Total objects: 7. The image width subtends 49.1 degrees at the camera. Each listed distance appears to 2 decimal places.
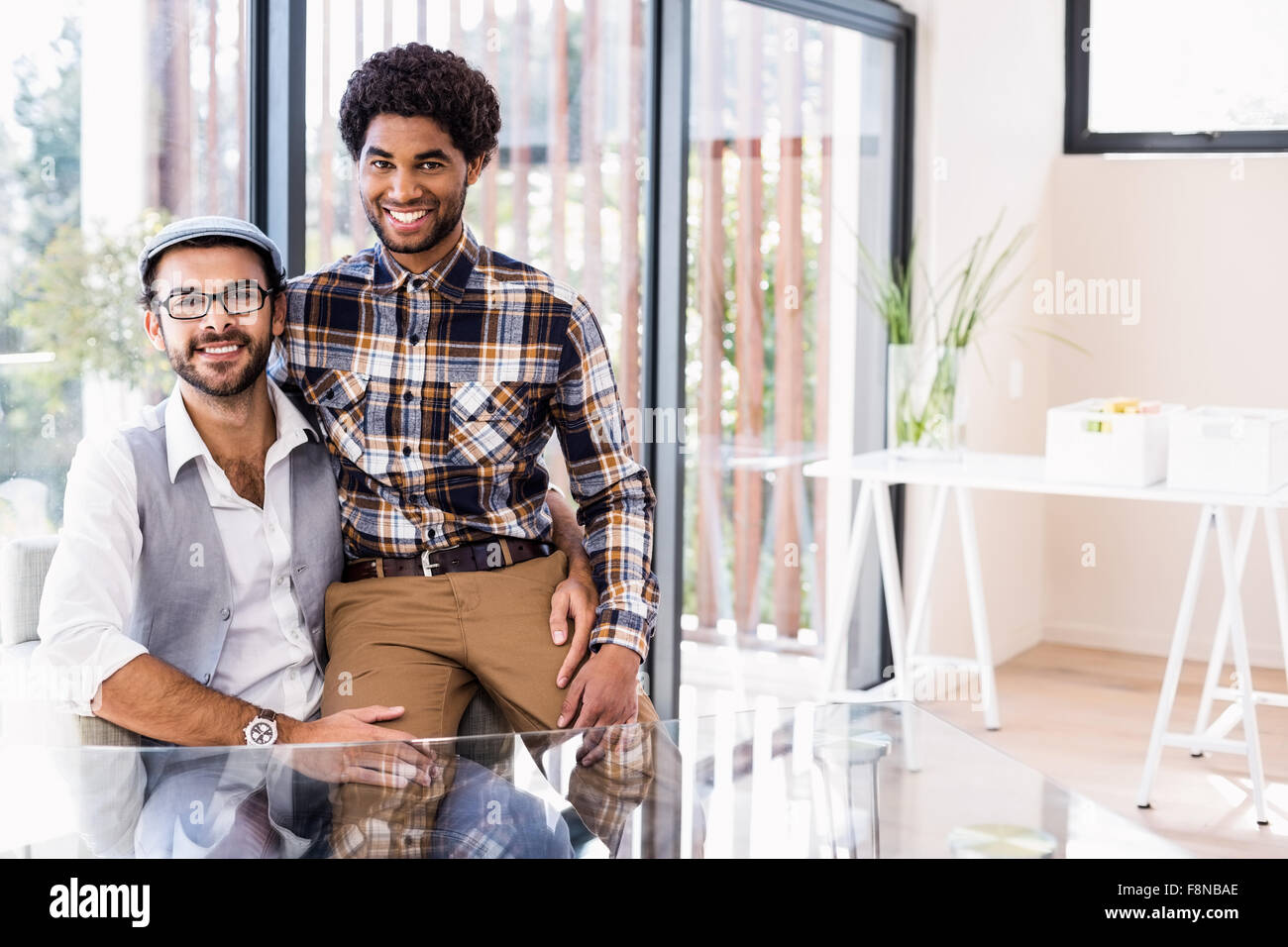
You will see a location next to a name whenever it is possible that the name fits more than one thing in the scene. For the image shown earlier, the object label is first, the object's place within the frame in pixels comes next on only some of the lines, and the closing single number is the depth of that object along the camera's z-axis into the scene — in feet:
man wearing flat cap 5.42
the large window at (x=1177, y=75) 14.48
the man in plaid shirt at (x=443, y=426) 6.13
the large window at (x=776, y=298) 11.03
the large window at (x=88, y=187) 6.48
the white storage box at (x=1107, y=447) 10.35
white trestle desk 9.91
